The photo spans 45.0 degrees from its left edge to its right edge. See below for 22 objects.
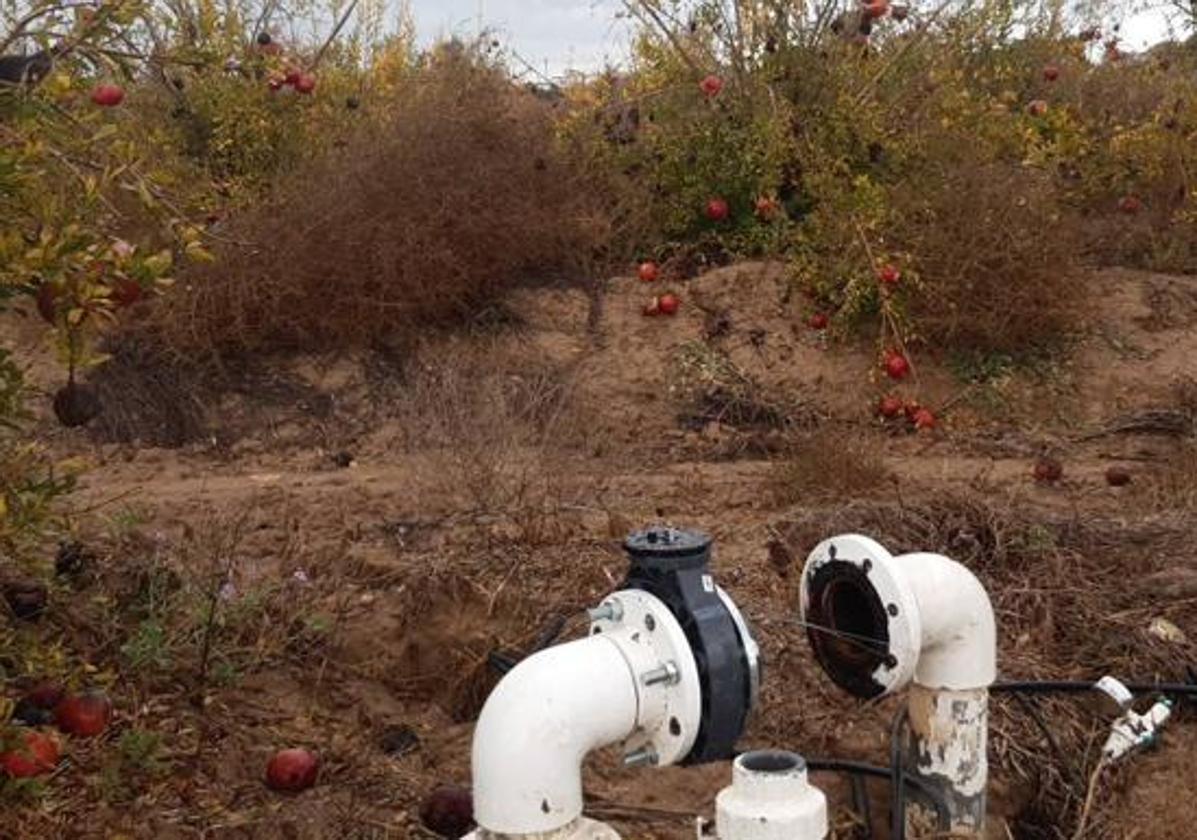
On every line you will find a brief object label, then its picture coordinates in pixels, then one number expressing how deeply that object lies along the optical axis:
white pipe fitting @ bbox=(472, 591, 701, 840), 2.17
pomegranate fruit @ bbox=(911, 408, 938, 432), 6.99
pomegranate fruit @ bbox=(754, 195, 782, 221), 8.14
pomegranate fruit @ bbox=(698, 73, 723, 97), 8.21
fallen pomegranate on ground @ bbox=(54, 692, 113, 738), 2.97
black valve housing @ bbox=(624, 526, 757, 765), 2.30
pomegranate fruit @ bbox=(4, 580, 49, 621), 3.55
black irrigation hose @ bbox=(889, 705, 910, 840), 2.97
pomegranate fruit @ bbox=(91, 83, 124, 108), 4.56
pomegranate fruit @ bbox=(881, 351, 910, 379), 7.19
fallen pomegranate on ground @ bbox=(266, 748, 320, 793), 3.22
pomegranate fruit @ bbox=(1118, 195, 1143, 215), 8.77
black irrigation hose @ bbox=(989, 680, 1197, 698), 3.51
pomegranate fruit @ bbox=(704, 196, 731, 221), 8.19
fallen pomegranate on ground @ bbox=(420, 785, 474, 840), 3.03
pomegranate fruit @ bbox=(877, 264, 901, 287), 7.22
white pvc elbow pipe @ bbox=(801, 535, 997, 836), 2.72
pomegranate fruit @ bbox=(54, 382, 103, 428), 3.15
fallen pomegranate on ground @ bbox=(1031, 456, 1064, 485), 5.83
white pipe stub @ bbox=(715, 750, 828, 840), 2.10
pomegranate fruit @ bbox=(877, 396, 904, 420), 7.06
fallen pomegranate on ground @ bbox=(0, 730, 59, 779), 2.68
